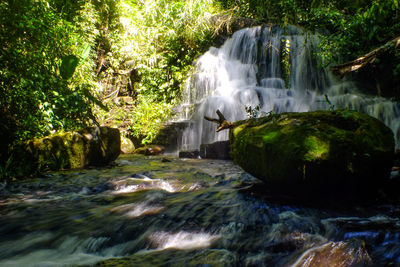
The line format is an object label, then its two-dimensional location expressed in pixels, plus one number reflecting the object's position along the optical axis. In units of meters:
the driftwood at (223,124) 5.42
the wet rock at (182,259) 1.76
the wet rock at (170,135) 10.93
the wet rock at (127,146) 11.01
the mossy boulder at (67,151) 5.02
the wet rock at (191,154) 8.71
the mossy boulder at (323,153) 2.59
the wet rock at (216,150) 7.89
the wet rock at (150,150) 10.19
